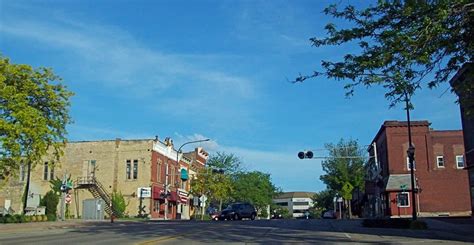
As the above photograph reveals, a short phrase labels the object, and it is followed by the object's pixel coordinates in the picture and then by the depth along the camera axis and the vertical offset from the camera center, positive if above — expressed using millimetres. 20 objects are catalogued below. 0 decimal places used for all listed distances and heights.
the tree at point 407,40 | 12555 +4182
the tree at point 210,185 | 77125 +3919
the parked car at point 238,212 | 50906 +37
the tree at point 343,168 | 64062 +5588
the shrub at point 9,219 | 35812 -362
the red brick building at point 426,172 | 58688 +4352
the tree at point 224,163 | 91831 +8363
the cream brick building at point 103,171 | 64000 +5063
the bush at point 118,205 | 61125 +899
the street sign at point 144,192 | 62562 +2388
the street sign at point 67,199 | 46938 +1223
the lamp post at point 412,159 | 29034 +2877
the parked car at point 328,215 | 70569 -399
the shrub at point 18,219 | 36834 -372
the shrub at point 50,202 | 52819 +1105
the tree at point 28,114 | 35875 +6956
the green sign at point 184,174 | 72000 +5088
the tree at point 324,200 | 108312 +2410
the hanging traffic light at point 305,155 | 46056 +4813
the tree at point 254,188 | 106125 +5027
